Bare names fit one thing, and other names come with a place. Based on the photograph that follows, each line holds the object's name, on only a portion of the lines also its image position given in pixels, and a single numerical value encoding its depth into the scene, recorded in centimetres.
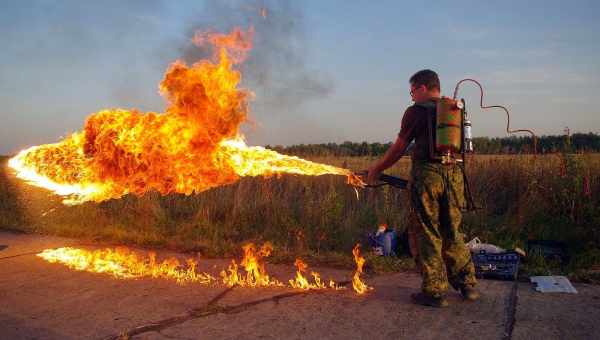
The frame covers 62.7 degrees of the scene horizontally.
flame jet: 582
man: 459
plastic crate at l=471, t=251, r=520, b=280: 554
